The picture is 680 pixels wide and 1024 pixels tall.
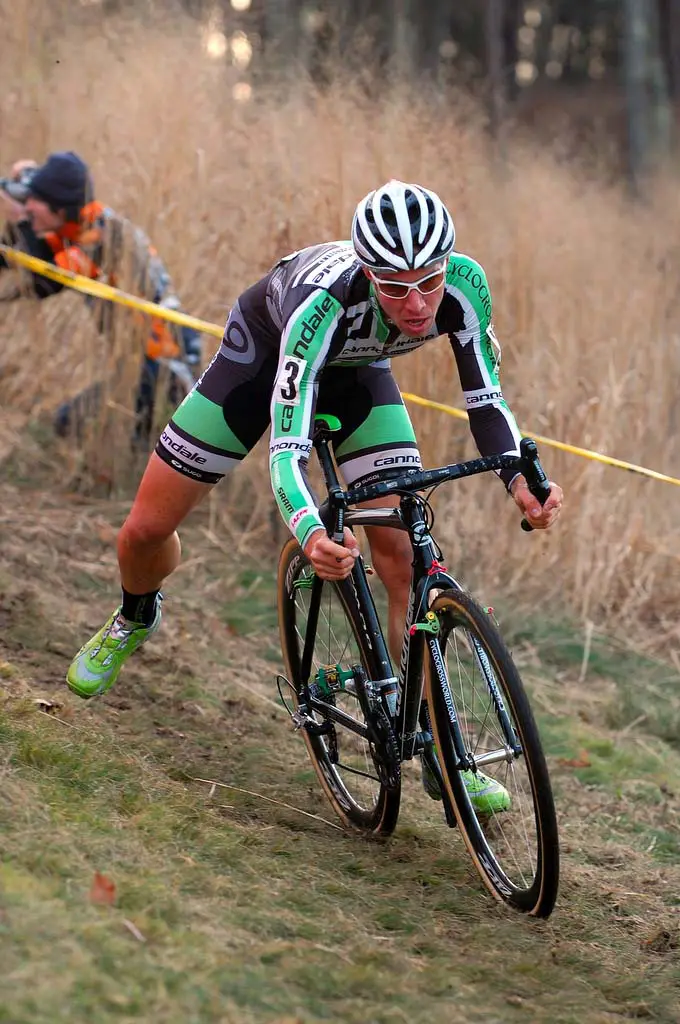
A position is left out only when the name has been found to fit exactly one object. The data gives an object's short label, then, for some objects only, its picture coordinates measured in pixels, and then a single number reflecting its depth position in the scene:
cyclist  7.11
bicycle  6.83
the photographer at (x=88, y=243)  14.30
